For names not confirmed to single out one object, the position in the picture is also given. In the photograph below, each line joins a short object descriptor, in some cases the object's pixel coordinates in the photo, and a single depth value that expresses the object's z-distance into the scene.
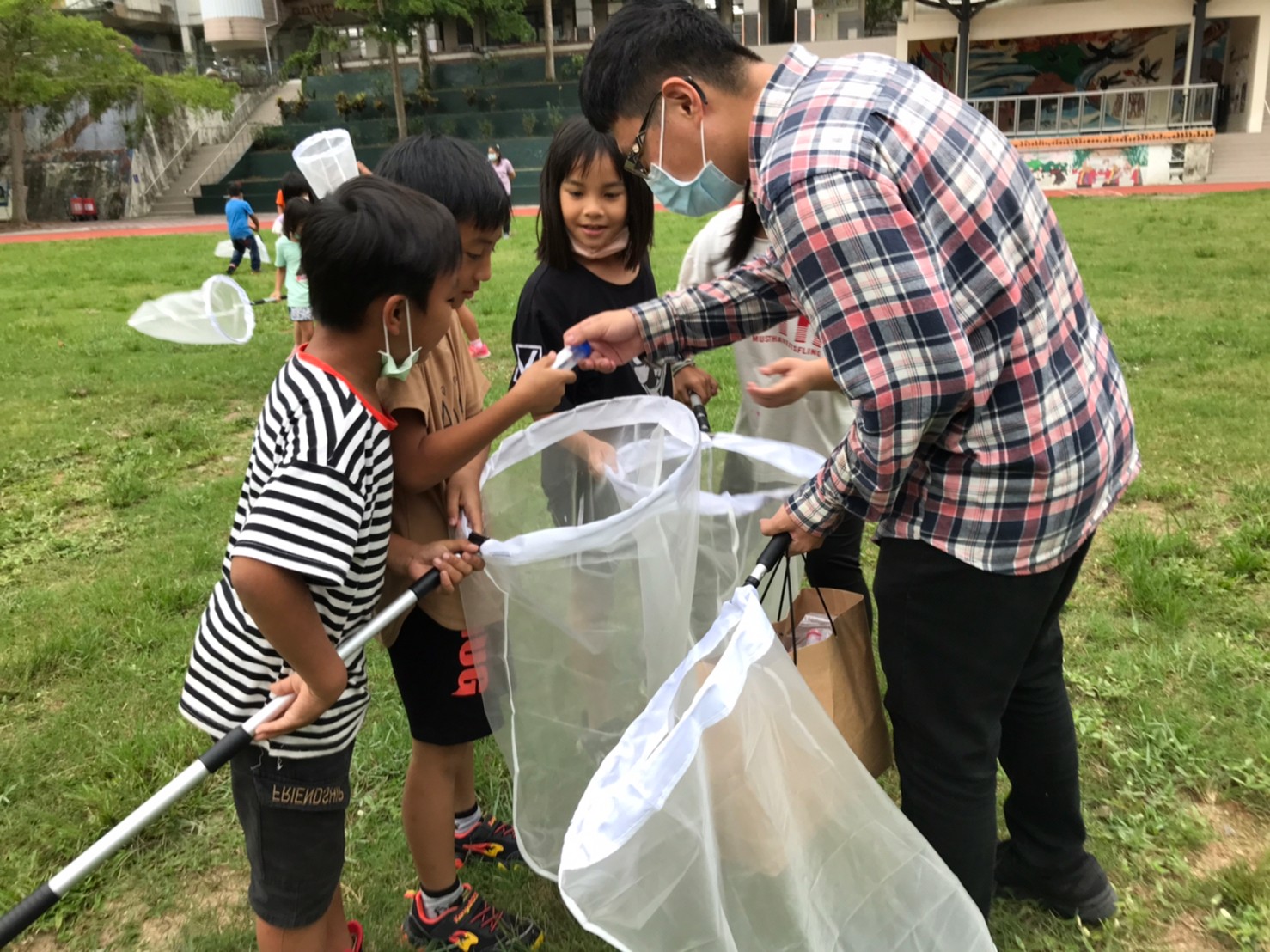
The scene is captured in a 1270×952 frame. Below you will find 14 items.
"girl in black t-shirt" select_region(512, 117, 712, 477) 2.09
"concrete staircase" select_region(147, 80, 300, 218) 25.89
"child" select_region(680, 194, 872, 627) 2.29
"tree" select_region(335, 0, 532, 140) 26.34
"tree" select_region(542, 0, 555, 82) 29.80
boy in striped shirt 1.28
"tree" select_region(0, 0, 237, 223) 21.61
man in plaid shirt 1.22
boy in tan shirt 1.53
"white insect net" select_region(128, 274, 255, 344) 6.55
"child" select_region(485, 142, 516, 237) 17.86
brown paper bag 1.69
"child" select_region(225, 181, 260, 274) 11.02
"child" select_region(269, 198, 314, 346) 4.82
